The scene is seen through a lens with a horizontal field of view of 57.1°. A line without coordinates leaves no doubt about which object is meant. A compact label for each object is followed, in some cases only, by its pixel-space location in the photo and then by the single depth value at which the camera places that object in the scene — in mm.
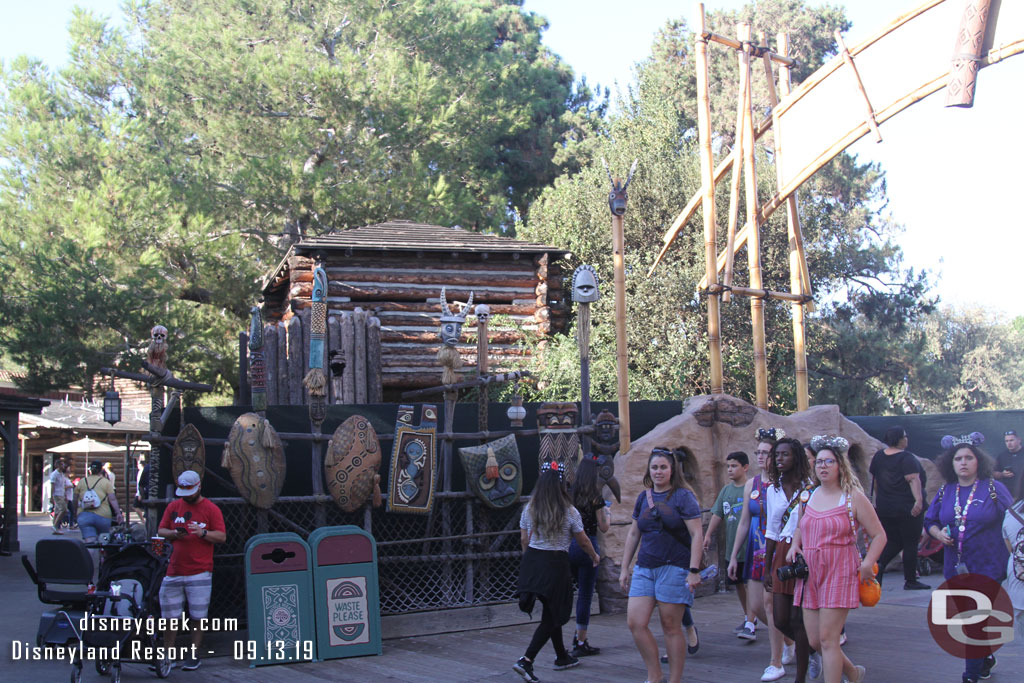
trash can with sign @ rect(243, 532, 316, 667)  7559
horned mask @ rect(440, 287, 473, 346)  10143
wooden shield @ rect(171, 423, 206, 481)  8062
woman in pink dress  5355
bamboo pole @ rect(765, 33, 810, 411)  12609
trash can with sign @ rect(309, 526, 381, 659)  7816
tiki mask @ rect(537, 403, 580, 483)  9359
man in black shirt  11172
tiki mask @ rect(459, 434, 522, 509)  9195
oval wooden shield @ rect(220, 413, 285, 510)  8133
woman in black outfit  10258
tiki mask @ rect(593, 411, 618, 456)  9555
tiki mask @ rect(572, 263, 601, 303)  9773
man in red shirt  7402
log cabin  17109
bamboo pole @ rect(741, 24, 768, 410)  12023
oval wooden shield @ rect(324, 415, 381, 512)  8484
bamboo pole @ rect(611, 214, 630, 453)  10391
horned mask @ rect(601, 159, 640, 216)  10258
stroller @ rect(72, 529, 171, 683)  6547
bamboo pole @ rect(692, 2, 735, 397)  11680
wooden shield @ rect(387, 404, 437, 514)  8781
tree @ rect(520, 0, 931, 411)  18984
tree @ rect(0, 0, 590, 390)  19969
